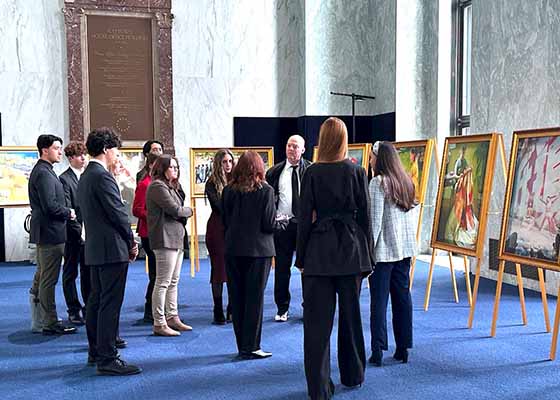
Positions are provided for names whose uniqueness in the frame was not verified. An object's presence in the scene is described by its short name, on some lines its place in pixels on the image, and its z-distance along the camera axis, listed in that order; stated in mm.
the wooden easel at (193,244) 7909
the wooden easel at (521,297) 4863
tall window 8867
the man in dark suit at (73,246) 5457
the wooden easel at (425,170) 6398
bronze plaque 9234
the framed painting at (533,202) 4617
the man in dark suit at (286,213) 5613
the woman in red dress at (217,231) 5211
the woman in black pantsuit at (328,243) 3596
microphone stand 9320
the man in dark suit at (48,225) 5109
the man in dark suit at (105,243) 4094
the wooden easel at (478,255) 5203
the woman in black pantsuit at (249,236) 4391
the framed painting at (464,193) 5387
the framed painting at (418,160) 6414
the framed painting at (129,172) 8320
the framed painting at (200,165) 8453
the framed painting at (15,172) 8297
